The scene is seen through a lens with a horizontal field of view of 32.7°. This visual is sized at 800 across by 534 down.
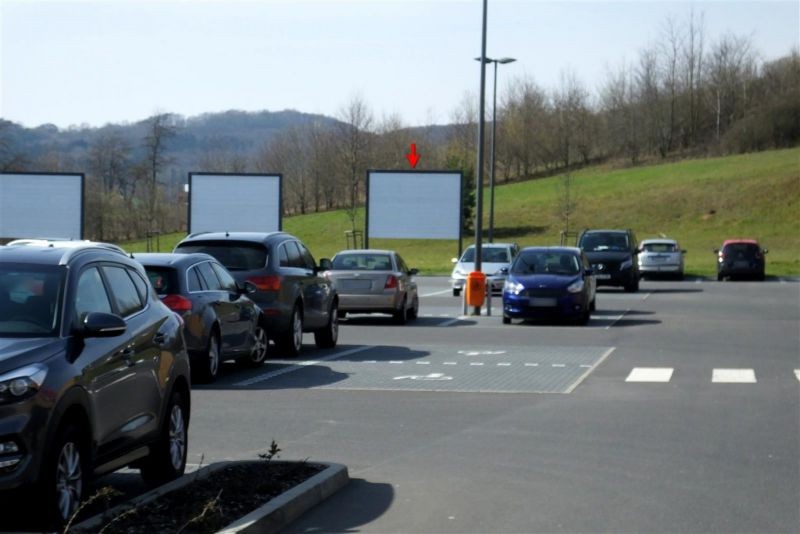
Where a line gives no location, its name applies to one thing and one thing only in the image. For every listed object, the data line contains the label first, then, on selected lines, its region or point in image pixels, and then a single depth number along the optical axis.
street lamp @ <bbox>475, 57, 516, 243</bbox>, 44.81
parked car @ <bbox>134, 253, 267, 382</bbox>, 16.22
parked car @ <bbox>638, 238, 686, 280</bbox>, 54.81
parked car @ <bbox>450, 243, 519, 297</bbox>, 39.38
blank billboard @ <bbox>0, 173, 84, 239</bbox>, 46.03
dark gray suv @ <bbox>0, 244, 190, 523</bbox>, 7.18
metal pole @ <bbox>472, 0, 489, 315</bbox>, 31.83
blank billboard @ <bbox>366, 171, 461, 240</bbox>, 47.66
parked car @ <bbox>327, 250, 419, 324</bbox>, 27.83
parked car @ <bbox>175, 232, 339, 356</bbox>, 19.77
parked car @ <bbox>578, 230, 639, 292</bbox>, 43.28
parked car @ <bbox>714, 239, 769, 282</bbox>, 54.16
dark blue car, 28.09
